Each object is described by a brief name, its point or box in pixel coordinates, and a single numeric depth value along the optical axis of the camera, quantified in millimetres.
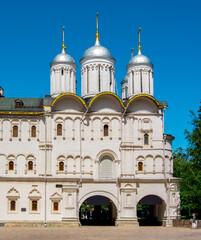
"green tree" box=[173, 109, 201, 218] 36750
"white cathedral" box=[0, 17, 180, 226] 37594
